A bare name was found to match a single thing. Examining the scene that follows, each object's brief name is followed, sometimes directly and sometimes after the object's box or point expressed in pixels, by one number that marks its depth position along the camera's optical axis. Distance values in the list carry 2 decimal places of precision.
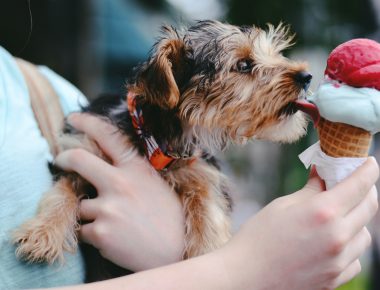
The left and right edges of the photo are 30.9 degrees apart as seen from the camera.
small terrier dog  0.92
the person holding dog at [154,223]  0.64
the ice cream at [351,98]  0.64
